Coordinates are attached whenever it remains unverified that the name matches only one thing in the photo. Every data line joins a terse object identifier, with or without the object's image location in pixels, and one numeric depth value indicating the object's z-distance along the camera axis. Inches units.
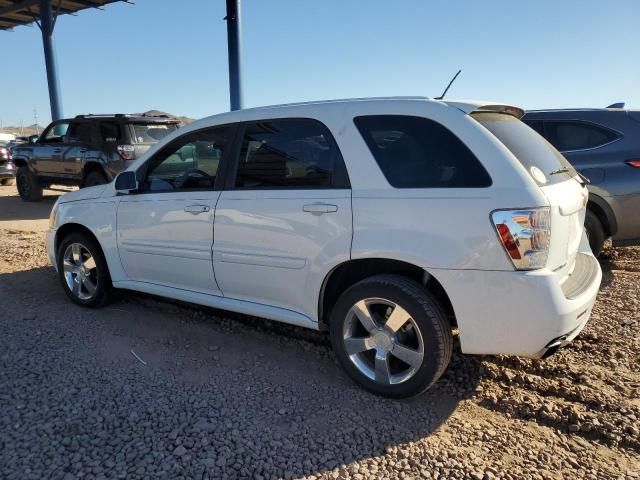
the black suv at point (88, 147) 370.3
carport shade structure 755.4
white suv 99.9
